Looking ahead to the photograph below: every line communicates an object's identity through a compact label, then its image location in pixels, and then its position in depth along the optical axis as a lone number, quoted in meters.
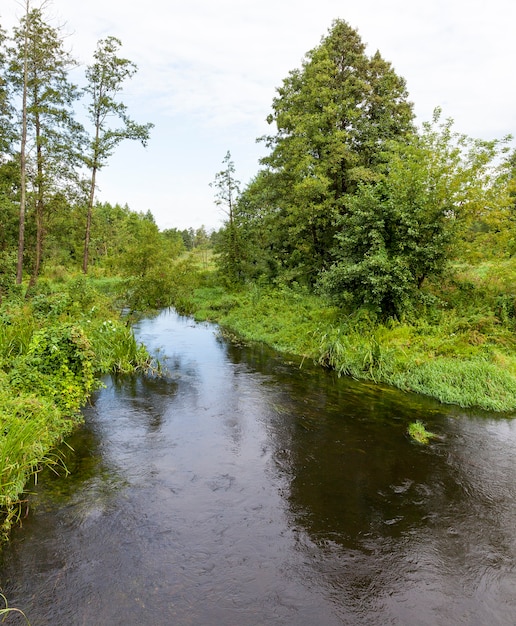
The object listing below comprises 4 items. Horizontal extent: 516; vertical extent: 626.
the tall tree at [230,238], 27.98
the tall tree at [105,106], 24.09
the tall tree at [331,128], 19.25
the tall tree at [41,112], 17.64
